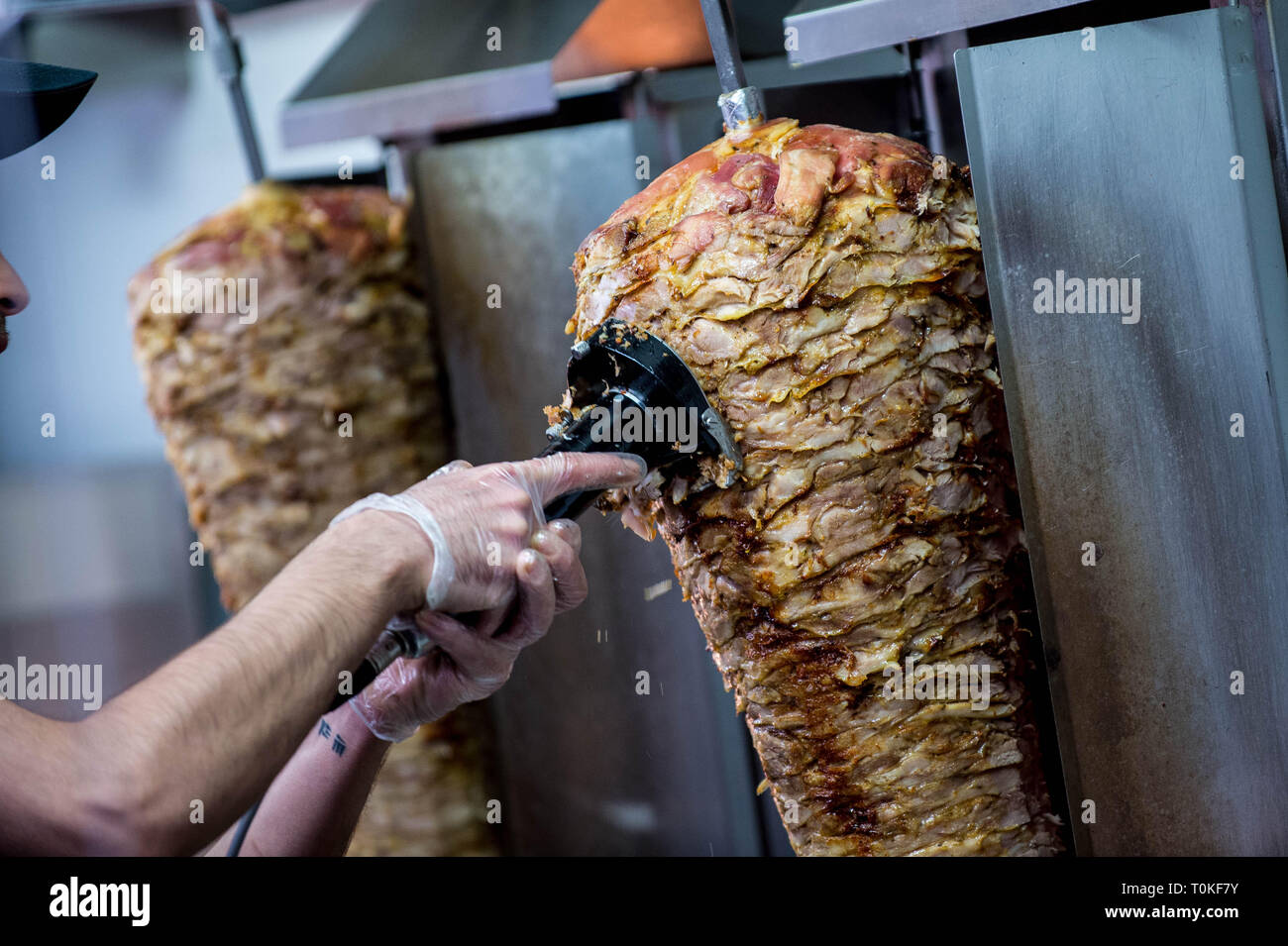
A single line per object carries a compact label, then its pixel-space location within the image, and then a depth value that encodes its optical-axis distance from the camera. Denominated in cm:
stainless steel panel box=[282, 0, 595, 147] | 151
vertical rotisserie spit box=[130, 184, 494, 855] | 165
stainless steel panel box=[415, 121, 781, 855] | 155
